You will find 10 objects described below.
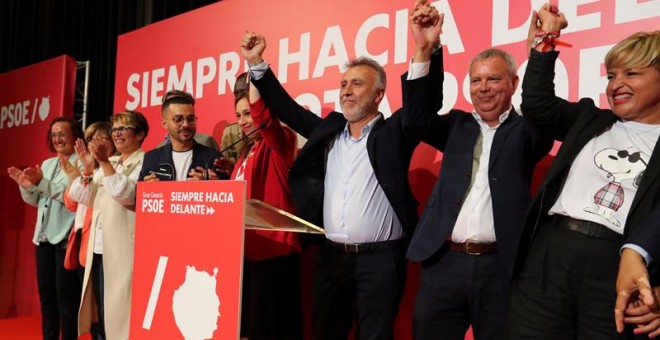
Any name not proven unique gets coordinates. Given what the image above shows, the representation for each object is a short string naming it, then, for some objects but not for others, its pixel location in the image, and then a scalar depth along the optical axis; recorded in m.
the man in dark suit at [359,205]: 2.66
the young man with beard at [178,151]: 3.28
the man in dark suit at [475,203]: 2.29
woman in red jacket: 2.98
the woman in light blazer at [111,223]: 3.32
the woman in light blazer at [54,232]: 4.07
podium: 2.09
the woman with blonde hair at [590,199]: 1.81
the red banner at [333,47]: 2.86
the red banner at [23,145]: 5.87
